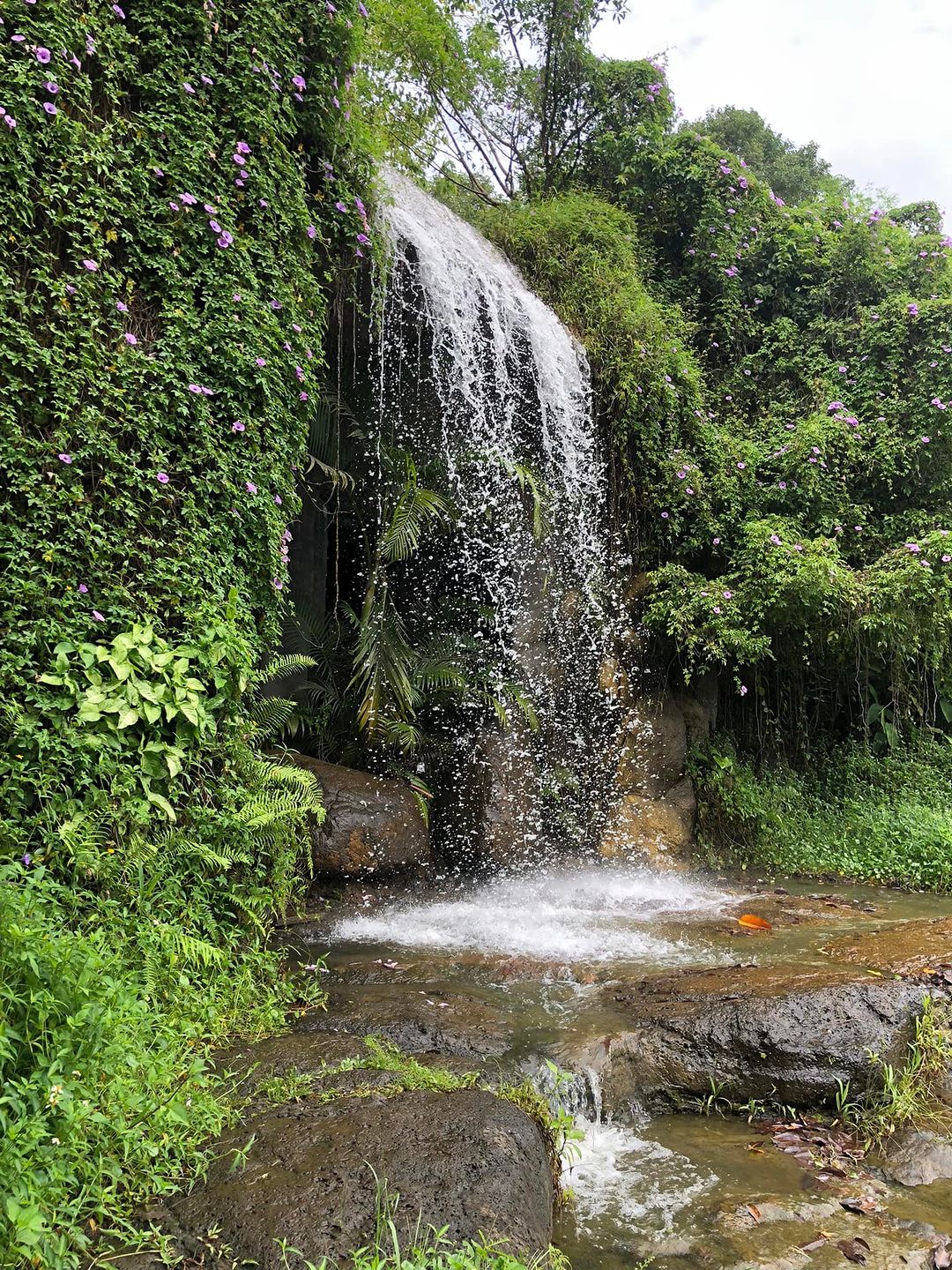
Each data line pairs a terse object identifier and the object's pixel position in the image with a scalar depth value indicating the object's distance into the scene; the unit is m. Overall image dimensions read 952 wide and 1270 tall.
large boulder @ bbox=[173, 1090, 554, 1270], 2.38
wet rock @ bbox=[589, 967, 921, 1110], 3.87
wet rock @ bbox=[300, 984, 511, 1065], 3.88
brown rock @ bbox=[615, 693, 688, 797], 8.91
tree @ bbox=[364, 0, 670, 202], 11.11
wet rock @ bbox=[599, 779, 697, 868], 8.62
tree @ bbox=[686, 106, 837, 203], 16.12
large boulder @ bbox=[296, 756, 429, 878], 6.28
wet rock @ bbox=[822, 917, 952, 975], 4.59
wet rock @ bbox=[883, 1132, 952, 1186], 3.39
